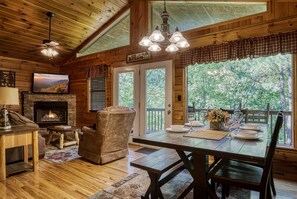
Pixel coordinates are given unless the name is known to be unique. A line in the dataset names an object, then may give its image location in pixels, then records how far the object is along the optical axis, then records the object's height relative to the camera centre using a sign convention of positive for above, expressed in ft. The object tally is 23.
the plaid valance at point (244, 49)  9.75 +3.04
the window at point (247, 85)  12.05 +1.26
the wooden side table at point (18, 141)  8.78 -1.98
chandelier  7.81 +2.69
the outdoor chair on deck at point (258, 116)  10.13 -0.87
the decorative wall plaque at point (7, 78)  18.53 +2.33
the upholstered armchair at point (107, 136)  10.48 -2.10
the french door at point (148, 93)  14.28 +0.63
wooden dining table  4.75 -1.28
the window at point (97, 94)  19.01 +0.76
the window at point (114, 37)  17.19 +6.27
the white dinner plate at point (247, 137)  5.99 -1.19
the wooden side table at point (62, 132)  13.94 -2.45
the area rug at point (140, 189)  7.48 -3.77
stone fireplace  19.16 -0.77
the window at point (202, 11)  11.44 +5.95
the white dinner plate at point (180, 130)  7.19 -1.14
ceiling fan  14.02 +4.27
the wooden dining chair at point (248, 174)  5.13 -2.32
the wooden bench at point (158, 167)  6.39 -2.31
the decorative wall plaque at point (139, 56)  15.10 +3.71
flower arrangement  7.23 -0.60
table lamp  9.36 +0.12
